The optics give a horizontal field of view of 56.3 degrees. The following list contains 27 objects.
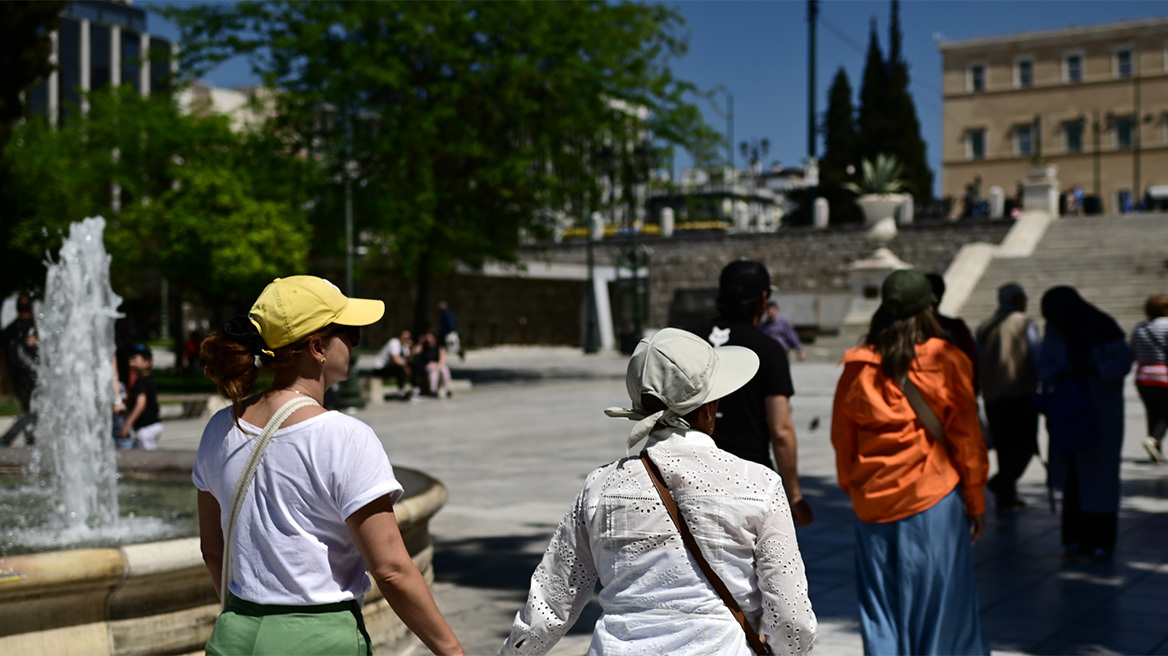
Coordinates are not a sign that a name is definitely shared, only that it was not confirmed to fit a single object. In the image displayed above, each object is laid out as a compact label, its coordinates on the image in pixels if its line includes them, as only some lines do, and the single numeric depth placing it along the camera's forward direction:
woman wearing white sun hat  2.31
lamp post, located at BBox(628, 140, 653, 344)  23.05
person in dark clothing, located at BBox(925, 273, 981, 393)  5.94
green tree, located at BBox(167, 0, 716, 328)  21.14
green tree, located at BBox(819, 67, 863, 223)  60.09
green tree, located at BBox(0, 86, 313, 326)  24.33
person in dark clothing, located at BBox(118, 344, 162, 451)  9.49
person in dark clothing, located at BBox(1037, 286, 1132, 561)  6.79
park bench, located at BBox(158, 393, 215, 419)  17.11
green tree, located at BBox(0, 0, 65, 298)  23.14
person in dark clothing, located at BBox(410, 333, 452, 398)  20.50
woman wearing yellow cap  2.33
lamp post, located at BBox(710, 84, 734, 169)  67.26
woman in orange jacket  4.30
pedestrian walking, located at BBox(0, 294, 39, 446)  11.81
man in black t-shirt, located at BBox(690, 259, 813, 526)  4.40
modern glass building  72.75
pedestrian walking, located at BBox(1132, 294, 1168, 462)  10.12
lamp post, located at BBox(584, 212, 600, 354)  38.16
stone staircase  27.05
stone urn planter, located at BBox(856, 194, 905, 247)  29.23
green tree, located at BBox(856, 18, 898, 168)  63.06
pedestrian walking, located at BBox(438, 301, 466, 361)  26.18
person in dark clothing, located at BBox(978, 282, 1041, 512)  8.25
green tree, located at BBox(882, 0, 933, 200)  63.00
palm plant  29.71
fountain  4.27
